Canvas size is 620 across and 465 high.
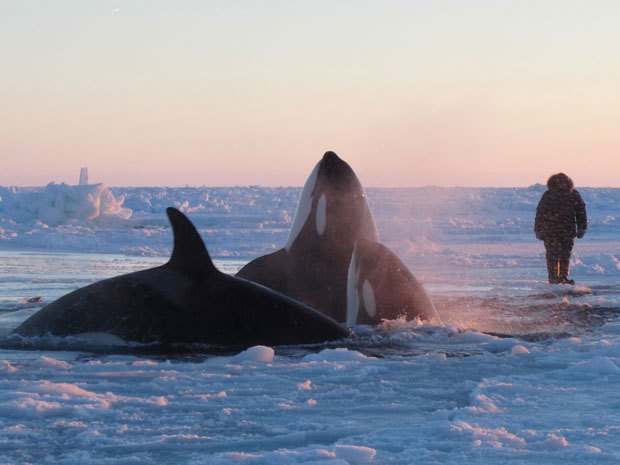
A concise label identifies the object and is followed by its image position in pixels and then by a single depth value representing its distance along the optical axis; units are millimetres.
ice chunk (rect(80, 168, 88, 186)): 63791
